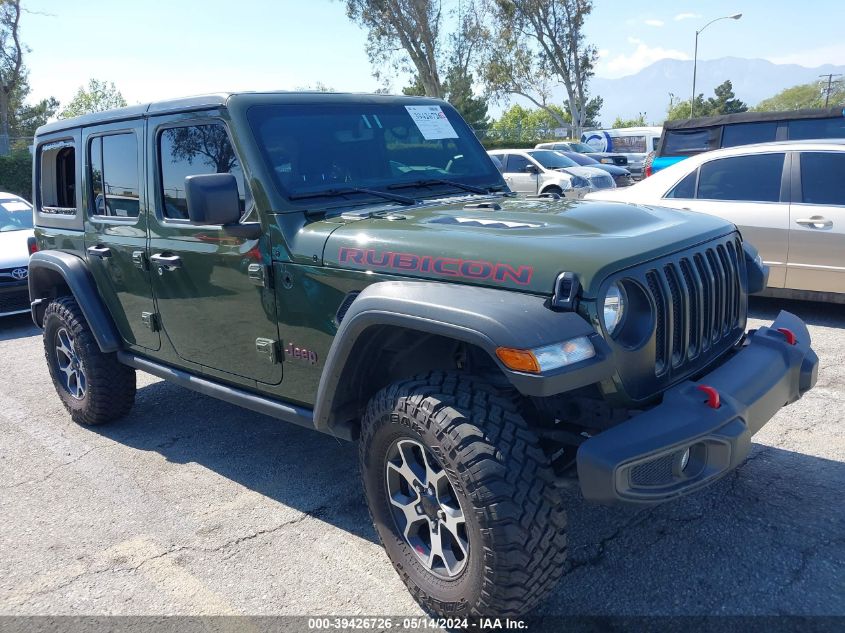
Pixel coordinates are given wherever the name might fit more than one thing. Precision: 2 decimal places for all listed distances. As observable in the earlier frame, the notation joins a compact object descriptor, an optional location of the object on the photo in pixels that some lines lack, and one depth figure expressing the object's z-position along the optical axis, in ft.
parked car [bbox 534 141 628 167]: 81.20
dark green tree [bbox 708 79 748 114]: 206.45
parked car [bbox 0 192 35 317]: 26.09
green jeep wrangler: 7.59
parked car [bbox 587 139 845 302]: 20.12
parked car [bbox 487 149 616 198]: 51.78
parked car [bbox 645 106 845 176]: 31.94
